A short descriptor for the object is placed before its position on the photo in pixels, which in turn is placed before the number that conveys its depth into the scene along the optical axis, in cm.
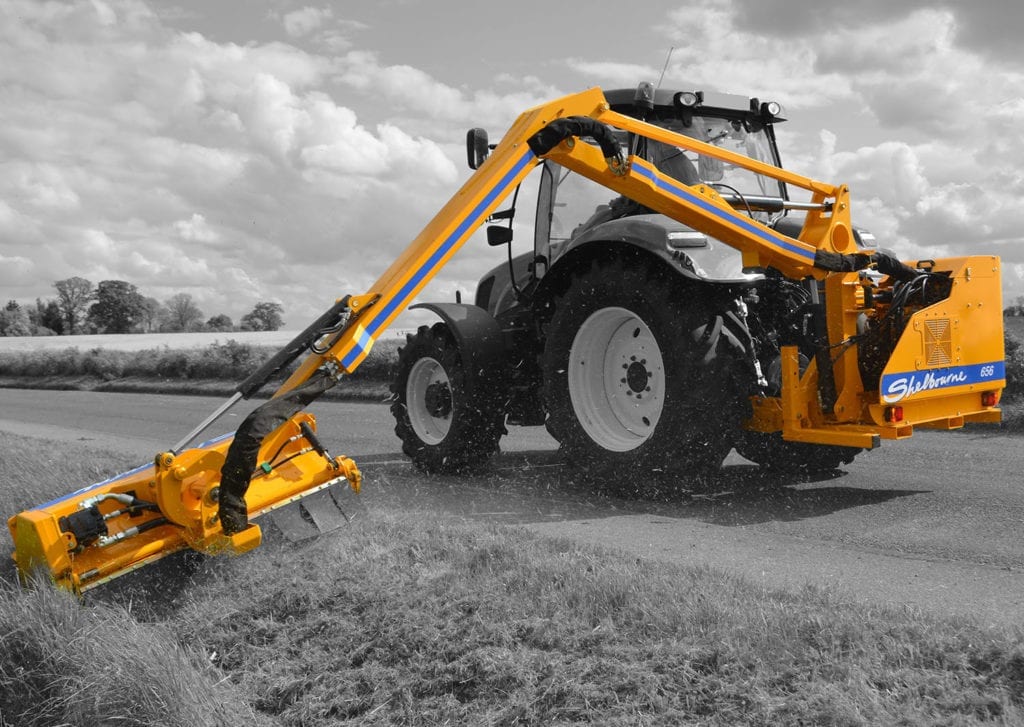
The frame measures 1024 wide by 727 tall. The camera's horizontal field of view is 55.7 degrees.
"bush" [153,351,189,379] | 2070
